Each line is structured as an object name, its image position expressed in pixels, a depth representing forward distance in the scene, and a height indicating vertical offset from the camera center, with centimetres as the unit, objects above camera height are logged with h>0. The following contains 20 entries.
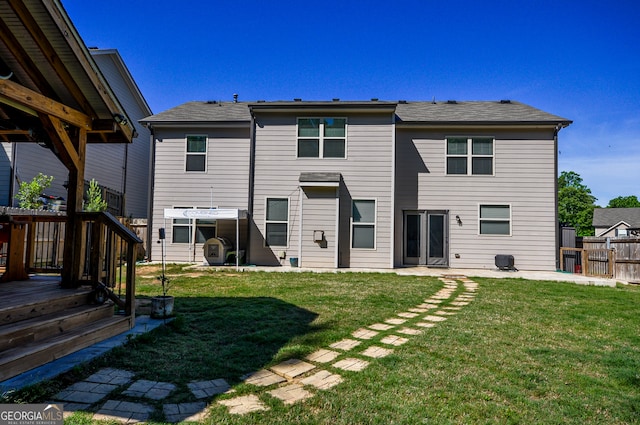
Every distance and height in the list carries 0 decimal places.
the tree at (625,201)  5831 +646
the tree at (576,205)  4644 +447
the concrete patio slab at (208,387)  241 -119
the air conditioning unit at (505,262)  1069 -87
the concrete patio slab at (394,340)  366 -121
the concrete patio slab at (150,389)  235 -118
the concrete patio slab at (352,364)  294 -120
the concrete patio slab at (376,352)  327 -121
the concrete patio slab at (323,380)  259 -120
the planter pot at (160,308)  437 -105
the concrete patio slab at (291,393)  235 -119
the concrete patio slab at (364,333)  389 -122
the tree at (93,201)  1065 +85
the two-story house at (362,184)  1076 +163
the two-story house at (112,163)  1050 +245
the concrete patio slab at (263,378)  262 -120
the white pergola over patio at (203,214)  1015 +48
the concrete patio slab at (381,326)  421 -122
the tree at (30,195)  977 +92
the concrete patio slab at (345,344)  347 -121
